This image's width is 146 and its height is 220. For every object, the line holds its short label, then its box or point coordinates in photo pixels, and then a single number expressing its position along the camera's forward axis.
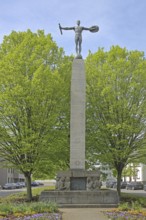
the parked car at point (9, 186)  69.07
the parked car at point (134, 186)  57.74
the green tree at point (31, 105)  24.86
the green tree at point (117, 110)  27.59
